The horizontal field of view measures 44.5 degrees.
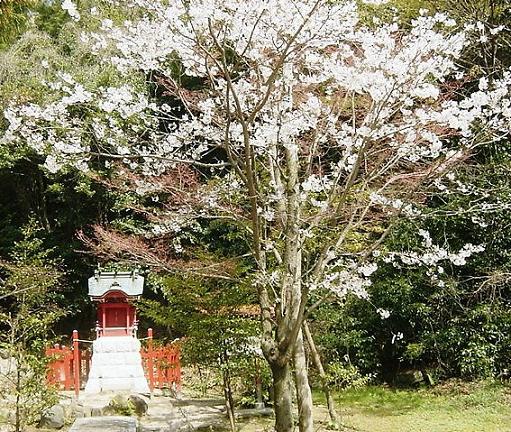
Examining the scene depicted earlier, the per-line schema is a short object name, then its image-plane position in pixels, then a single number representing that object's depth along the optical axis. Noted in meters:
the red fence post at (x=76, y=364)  8.70
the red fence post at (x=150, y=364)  8.88
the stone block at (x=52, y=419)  6.93
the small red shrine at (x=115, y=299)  9.79
